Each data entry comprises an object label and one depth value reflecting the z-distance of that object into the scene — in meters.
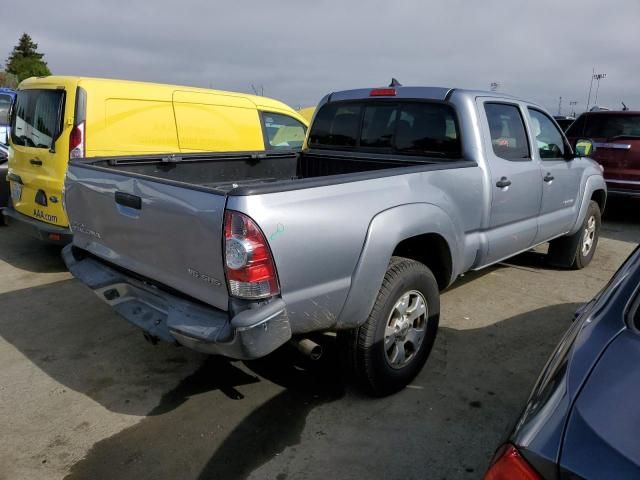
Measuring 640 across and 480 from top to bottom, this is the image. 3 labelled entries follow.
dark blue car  1.08
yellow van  5.04
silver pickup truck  2.29
